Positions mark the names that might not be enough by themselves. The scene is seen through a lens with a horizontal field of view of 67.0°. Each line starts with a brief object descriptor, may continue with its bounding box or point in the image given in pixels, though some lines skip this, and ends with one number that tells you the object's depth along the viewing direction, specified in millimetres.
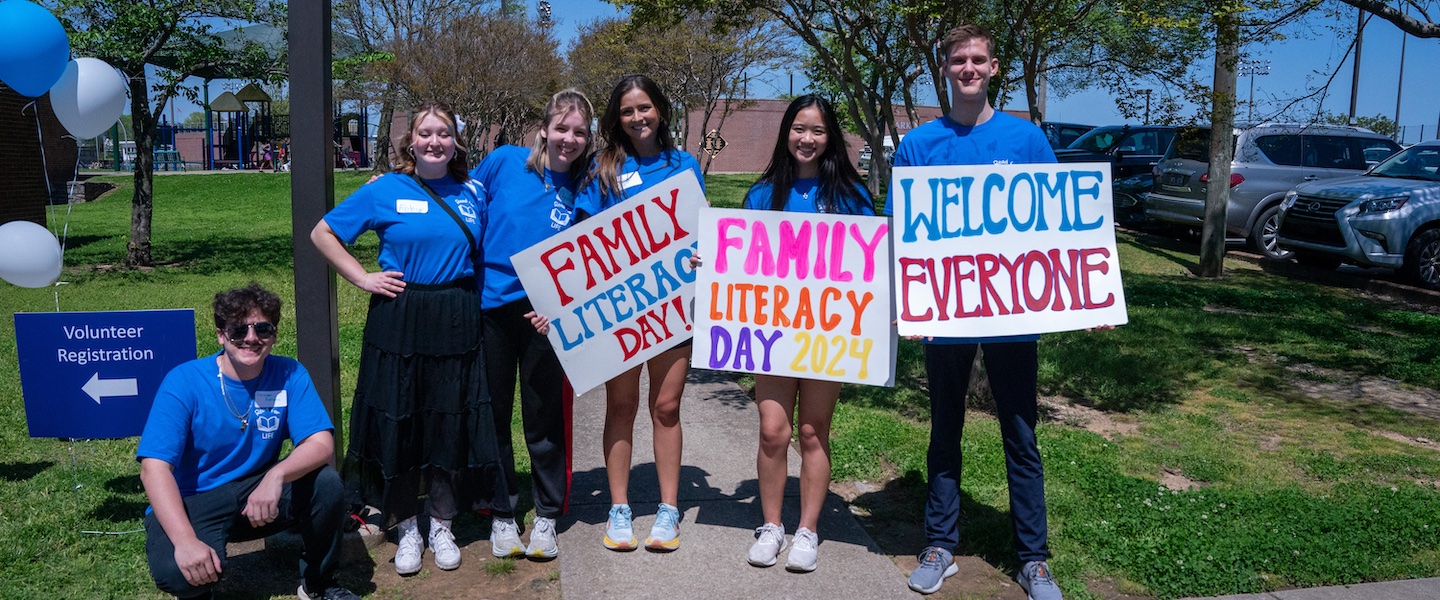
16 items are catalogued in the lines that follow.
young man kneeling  3307
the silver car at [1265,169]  13930
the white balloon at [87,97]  4492
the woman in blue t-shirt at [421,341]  3812
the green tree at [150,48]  11555
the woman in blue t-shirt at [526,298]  3998
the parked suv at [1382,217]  11359
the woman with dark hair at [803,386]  3932
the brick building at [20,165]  16641
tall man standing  3838
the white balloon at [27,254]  4312
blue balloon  4090
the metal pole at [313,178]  3848
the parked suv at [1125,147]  18234
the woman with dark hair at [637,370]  3988
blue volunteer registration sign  4453
